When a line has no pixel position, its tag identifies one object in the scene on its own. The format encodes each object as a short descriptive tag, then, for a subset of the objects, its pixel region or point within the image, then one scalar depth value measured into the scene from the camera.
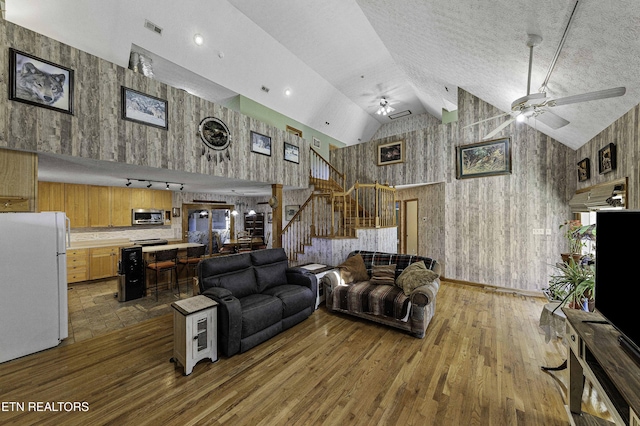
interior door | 6.78
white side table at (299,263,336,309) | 4.04
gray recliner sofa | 2.64
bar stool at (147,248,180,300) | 4.53
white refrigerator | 2.50
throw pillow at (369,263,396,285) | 3.77
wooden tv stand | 1.13
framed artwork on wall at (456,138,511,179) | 5.01
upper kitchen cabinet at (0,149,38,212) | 2.51
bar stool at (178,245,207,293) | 5.06
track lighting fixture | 5.09
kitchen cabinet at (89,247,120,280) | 5.39
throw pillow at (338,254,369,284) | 3.96
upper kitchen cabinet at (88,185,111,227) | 5.67
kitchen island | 4.83
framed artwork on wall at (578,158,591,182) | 3.84
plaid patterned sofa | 3.04
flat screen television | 1.38
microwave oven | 6.27
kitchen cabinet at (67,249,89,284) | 5.13
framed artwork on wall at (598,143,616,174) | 2.97
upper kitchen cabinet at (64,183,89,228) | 5.38
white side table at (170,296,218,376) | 2.35
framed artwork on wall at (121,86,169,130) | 3.20
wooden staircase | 5.10
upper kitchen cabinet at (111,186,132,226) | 5.97
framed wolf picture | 2.45
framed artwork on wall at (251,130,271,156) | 4.88
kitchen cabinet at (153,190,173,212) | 6.68
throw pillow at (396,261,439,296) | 3.29
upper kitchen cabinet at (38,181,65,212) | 5.09
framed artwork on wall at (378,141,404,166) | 6.30
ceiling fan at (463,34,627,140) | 2.10
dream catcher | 4.05
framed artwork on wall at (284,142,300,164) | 5.63
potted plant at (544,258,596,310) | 2.39
